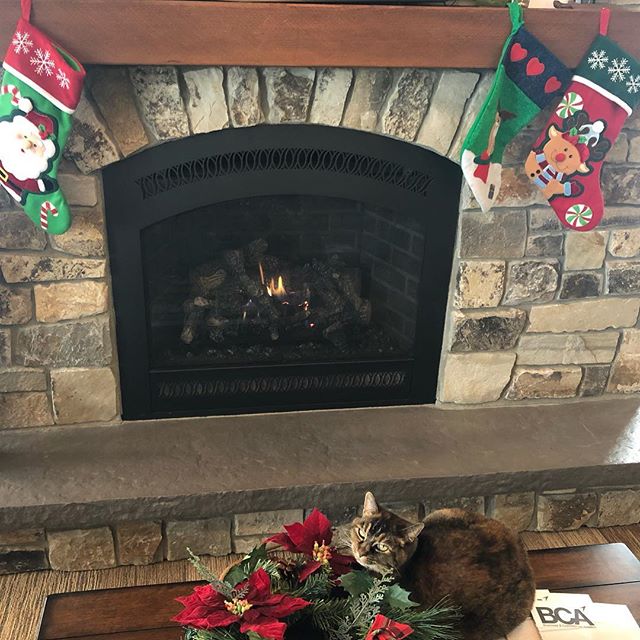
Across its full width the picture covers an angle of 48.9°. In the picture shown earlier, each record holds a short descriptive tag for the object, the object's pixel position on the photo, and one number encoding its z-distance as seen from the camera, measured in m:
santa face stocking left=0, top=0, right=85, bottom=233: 1.42
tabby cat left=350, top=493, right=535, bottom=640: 1.18
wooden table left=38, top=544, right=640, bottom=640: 1.23
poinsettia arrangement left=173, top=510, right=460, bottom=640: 0.99
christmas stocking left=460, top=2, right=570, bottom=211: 1.60
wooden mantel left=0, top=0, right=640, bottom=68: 1.45
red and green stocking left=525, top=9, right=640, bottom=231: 1.66
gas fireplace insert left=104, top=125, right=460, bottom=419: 1.74
